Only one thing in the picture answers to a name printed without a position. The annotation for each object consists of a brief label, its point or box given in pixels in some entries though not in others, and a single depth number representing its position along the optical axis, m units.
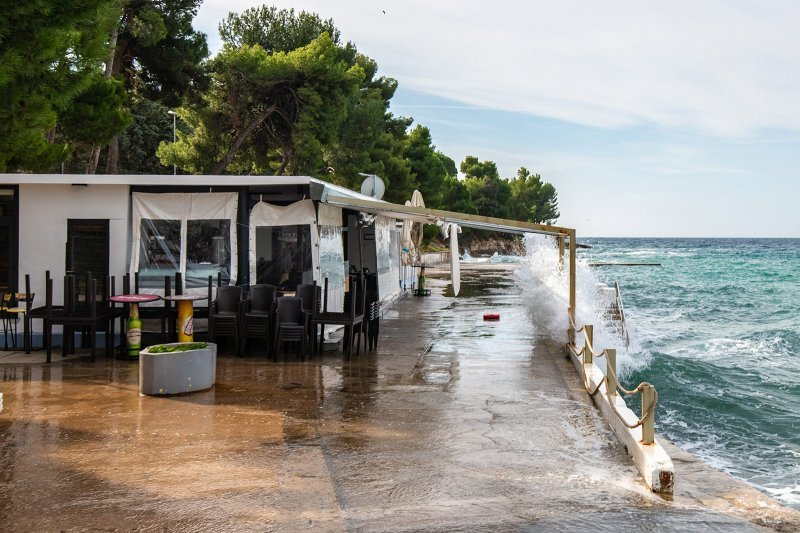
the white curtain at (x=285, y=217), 11.05
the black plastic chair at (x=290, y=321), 10.01
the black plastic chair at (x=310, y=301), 10.20
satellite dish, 16.78
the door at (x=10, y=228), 11.02
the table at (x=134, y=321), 9.69
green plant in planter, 7.93
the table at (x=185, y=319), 9.94
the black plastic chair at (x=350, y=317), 10.08
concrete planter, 7.80
